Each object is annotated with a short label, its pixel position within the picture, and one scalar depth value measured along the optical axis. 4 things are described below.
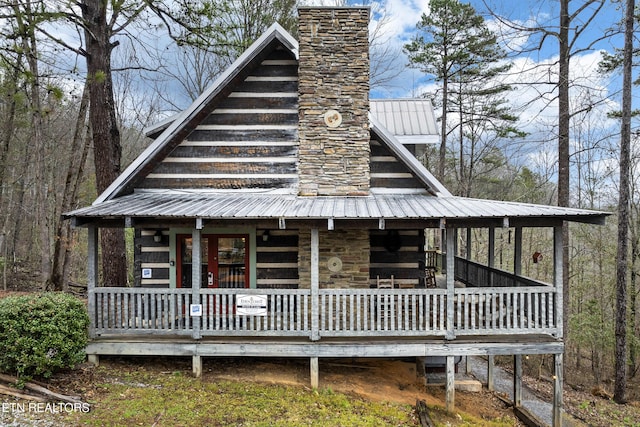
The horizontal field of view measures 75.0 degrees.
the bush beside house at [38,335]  7.07
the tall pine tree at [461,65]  21.91
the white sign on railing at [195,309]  8.29
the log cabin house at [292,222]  8.37
